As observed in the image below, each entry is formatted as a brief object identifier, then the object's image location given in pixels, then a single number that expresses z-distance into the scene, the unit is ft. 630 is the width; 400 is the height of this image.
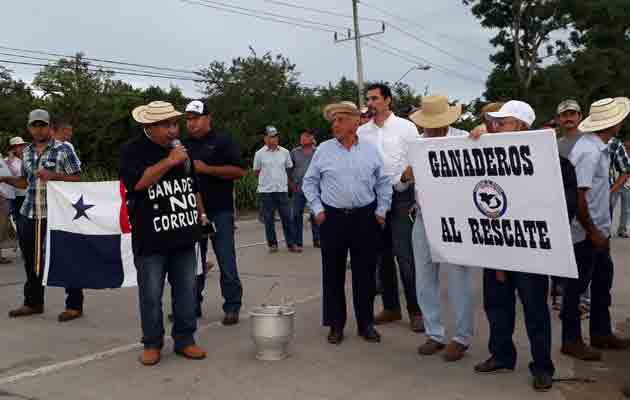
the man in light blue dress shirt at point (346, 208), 18.88
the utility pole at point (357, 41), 113.76
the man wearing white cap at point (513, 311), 15.08
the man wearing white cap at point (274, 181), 39.81
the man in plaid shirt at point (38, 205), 22.82
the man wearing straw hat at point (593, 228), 16.65
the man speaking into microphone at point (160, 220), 17.25
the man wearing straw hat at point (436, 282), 17.40
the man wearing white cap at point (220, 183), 21.15
